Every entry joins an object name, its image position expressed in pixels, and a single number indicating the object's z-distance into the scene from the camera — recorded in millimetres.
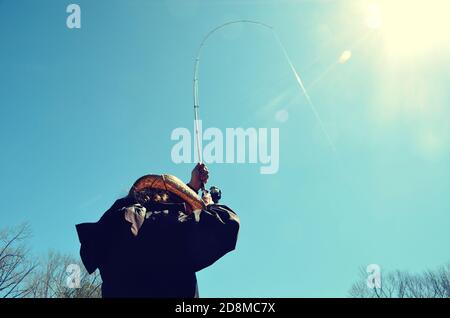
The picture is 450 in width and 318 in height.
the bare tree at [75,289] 20172
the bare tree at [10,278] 18211
